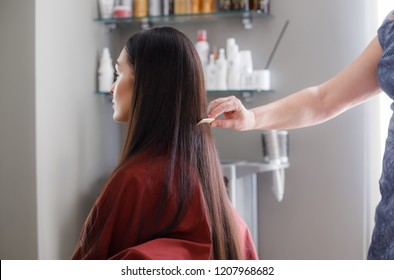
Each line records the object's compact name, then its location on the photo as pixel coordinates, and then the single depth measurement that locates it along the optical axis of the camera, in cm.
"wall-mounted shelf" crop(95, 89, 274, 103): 256
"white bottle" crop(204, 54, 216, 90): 252
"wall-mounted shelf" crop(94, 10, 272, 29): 252
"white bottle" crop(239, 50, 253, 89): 251
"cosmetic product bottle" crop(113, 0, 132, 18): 259
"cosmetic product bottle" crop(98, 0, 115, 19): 260
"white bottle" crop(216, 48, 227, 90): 250
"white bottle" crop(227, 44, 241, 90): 250
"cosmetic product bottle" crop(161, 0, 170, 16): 258
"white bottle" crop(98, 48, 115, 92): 257
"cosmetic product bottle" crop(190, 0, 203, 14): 255
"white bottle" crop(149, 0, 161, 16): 259
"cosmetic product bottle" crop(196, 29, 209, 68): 255
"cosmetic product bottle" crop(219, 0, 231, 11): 252
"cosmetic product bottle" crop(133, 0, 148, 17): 259
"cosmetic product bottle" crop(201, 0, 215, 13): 254
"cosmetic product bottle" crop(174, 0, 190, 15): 255
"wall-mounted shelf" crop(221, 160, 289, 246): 236
